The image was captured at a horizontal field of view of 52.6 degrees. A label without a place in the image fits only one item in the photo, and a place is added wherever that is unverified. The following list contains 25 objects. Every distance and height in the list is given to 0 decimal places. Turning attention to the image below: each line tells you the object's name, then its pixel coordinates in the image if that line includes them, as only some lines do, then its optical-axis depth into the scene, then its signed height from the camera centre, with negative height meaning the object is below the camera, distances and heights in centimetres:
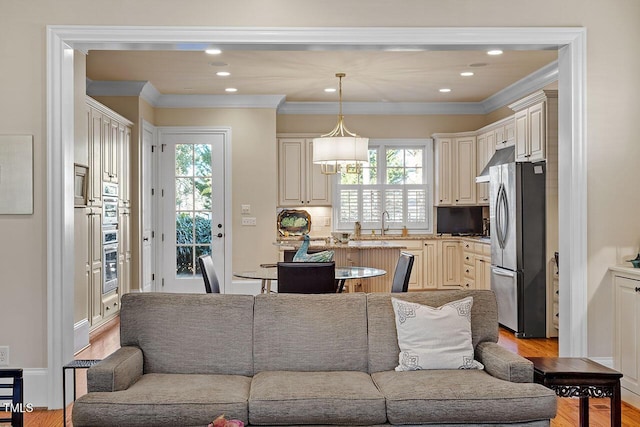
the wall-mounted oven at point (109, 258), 654 -44
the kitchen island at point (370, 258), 607 -42
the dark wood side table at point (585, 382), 288 -76
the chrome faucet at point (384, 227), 930 -19
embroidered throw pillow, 320 -62
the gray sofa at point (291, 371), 280 -77
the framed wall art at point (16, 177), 399 +24
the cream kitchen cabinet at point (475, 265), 767 -64
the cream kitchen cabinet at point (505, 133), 745 +96
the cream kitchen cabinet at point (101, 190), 612 +24
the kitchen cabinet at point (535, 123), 601 +88
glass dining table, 487 -46
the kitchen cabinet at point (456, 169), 895 +63
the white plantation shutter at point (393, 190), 930 +35
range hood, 730 +64
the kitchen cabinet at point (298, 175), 891 +54
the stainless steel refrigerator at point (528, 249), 622 -34
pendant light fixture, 647 +65
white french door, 848 +14
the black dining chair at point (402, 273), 495 -46
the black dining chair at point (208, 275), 488 -46
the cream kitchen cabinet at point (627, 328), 388 -71
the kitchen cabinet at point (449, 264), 890 -69
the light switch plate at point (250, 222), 848 -10
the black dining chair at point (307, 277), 430 -42
